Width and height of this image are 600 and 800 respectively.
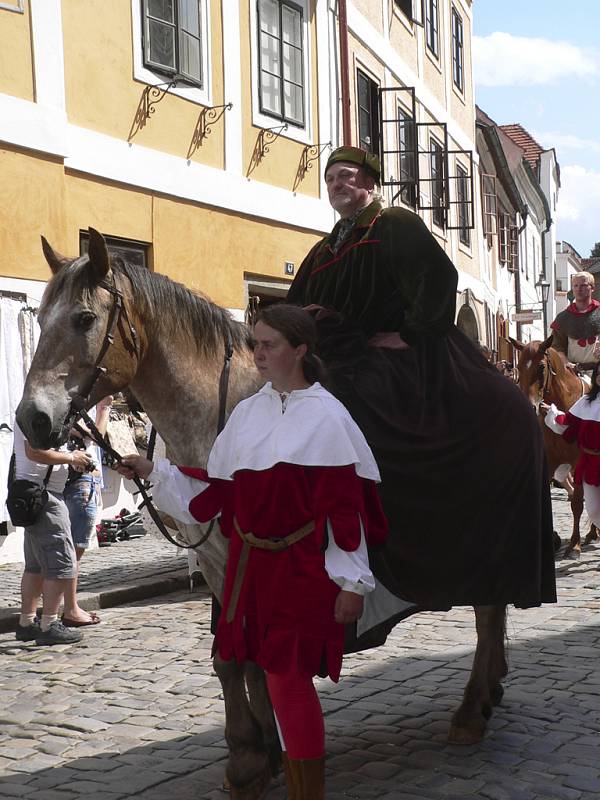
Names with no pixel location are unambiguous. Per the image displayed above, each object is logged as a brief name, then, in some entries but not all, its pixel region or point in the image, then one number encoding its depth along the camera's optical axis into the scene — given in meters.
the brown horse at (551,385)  10.91
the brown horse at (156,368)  4.16
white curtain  10.46
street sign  28.39
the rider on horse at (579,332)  11.73
